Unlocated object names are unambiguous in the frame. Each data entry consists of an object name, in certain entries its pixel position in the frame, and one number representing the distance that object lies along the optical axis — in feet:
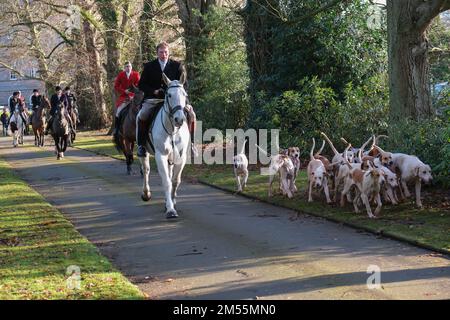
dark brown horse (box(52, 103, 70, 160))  79.82
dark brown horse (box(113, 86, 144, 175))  54.49
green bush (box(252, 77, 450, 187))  56.18
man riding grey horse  40.57
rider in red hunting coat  59.21
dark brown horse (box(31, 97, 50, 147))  101.92
